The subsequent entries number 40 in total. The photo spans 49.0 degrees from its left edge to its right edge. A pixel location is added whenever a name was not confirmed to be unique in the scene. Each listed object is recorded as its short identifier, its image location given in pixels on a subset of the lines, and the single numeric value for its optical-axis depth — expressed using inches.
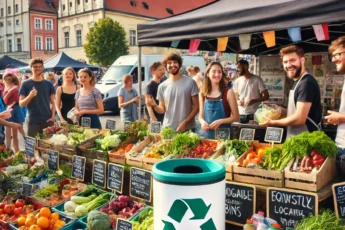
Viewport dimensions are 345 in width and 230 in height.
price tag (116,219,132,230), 100.1
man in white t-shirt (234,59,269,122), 240.5
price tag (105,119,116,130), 170.4
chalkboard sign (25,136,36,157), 164.1
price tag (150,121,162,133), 152.3
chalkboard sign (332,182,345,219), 90.4
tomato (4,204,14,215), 126.5
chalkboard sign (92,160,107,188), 127.9
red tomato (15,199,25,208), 130.9
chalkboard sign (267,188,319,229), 89.9
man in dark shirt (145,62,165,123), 207.9
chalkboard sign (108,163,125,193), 120.9
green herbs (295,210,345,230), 83.6
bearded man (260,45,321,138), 118.3
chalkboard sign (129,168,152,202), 111.3
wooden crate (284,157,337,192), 92.9
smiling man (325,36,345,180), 104.9
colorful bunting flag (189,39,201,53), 179.5
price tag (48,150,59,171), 148.6
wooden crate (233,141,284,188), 98.6
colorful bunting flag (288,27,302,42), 133.6
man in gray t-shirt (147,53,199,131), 172.2
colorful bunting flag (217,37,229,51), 161.3
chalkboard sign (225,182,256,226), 98.5
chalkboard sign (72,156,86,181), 134.6
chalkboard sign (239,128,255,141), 126.4
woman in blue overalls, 162.6
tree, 1425.9
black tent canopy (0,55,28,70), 737.7
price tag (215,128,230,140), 135.1
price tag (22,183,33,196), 138.0
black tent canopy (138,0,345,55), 125.3
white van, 546.0
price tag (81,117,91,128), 182.8
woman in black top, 215.3
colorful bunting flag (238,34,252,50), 156.0
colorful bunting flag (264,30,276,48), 142.5
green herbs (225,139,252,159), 121.2
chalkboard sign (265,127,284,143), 114.7
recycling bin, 69.3
